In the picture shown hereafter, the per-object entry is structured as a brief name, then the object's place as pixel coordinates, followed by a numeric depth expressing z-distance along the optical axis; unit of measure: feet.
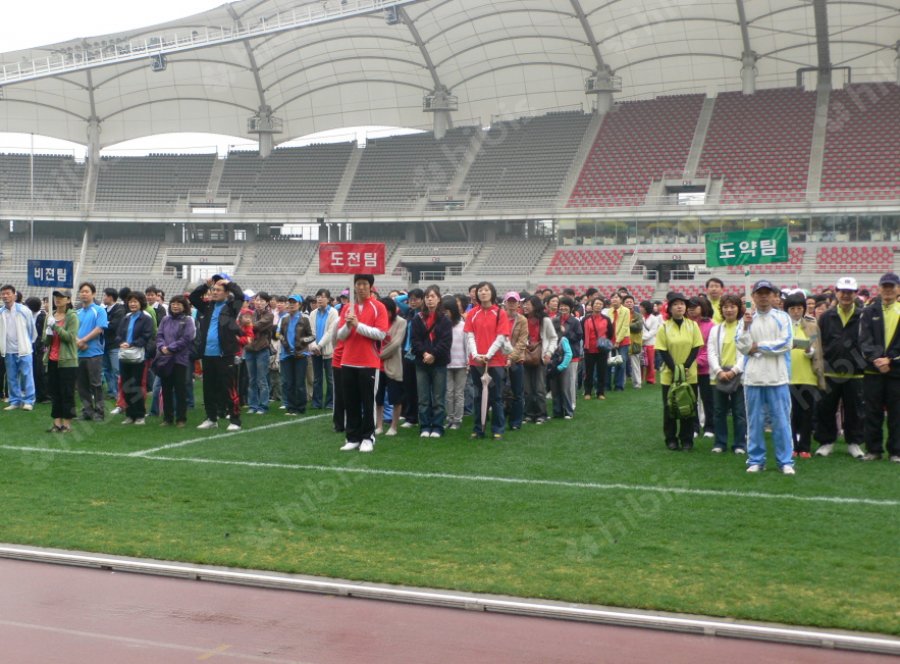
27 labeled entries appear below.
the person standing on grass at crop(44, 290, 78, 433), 38.14
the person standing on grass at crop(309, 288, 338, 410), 47.04
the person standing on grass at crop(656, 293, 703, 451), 34.32
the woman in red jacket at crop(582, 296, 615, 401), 53.01
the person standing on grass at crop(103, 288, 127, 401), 47.42
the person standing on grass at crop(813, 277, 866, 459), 33.32
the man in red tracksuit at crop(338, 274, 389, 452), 34.63
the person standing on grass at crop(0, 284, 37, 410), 46.19
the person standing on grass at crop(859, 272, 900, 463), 32.14
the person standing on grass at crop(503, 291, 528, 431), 38.91
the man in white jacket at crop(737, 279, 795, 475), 29.91
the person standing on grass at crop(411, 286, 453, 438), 37.50
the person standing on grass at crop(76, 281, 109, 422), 42.93
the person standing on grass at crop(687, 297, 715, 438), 35.60
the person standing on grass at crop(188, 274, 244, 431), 40.37
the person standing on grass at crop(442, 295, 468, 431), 38.60
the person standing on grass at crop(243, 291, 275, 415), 46.21
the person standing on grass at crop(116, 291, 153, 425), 41.93
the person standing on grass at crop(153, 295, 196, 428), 40.40
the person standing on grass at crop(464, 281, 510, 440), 37.88
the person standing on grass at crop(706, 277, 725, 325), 37.42
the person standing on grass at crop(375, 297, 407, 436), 37.45
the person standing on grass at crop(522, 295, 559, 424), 41.75
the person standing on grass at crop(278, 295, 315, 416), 46.44
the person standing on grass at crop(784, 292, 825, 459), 33.94
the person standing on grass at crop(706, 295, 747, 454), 32.94
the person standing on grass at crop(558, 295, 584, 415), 46.67
